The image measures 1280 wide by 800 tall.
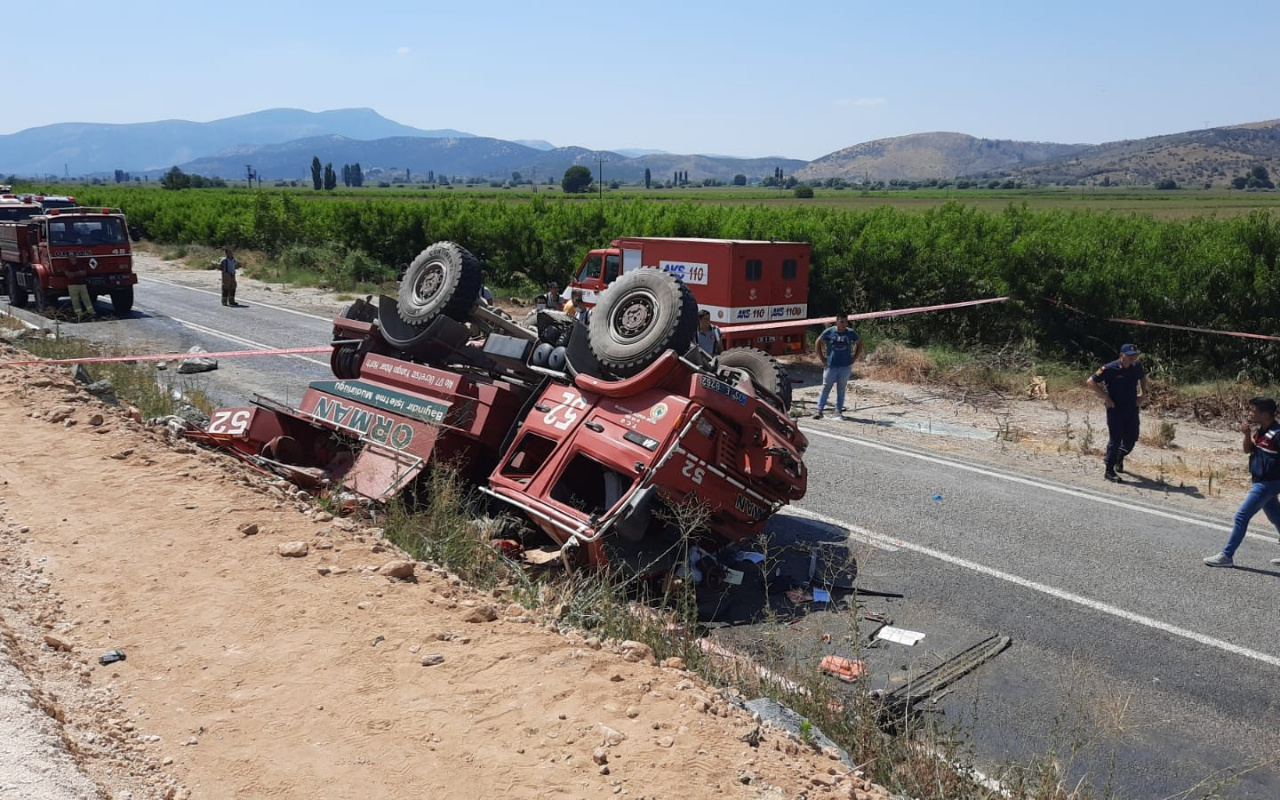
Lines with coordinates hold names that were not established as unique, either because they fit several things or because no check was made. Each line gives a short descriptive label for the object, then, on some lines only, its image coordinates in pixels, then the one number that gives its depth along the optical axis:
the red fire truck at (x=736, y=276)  19.03
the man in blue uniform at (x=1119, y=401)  12.16
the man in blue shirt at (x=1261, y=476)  9.12
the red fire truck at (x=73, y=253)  24.55
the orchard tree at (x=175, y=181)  114.56
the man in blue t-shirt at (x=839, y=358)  15.44
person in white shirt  11.82
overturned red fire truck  7.83
